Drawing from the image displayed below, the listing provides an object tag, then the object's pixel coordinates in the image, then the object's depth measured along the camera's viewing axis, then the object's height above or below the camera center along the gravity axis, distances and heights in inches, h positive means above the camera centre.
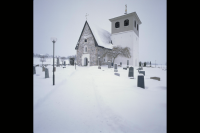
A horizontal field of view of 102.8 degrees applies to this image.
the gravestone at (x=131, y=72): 283.1 -20.9
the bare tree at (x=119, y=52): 682.8 +124.0
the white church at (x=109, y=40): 666.8 +243.9
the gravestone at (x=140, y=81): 174.5 -33.1
